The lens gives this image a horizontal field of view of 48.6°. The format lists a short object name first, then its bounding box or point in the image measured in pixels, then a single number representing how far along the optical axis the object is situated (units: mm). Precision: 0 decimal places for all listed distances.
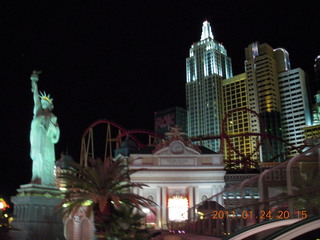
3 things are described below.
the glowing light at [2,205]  36506
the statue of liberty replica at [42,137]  26578
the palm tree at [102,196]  17422
